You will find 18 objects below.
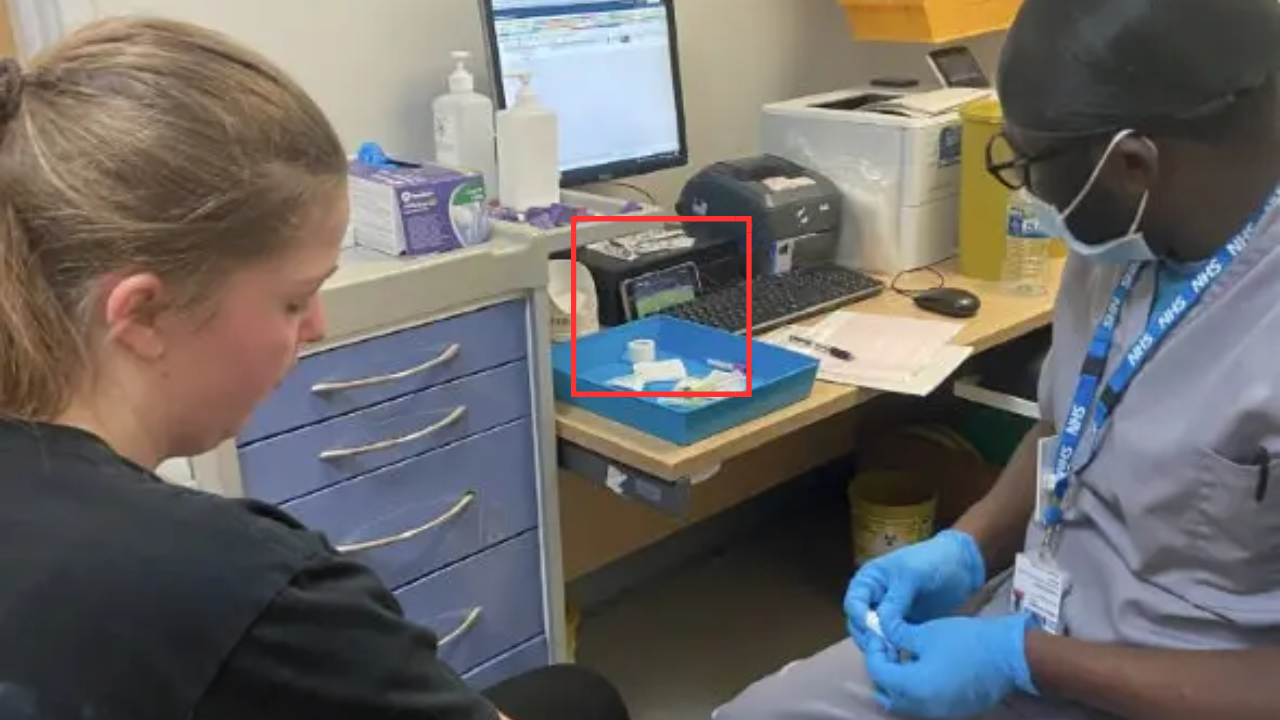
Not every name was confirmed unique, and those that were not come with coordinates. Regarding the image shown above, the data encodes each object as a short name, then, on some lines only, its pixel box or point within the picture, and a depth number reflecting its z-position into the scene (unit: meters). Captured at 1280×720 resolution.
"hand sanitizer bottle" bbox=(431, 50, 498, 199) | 2.03
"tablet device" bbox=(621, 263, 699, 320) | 2.06
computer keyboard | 2.05
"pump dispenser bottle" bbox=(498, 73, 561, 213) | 1.99
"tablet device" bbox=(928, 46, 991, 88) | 2.63
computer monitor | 2.08
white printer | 2.32
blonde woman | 0.75
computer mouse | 2.11
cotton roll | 1.96
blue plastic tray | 1.69
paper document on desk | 1.86
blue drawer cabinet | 1.59
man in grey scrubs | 1.25
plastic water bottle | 2.18
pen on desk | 1.94
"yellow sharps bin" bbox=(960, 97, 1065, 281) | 2.27
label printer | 2.25
